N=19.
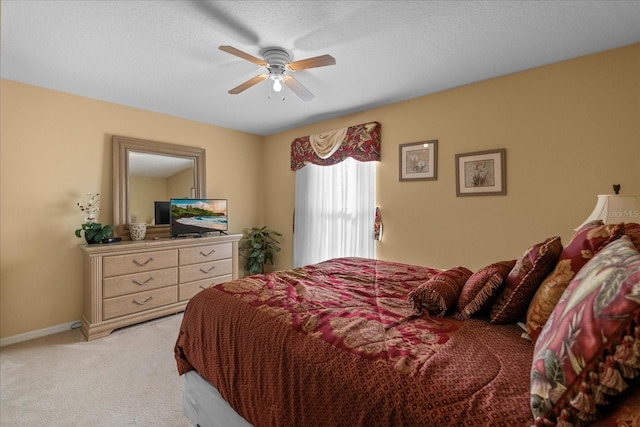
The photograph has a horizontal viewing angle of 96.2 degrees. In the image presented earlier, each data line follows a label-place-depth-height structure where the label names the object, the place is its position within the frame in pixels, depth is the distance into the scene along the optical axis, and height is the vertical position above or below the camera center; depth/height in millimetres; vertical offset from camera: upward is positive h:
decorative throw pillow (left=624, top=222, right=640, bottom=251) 957 -62
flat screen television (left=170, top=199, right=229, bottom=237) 3627 -15
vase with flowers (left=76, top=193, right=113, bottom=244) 2988 -115
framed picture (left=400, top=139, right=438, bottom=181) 3041 +594
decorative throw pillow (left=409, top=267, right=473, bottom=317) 1345 -386
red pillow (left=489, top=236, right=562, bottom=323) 1167 -280
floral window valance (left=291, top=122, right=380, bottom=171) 3447 +903
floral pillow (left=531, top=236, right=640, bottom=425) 589 -299
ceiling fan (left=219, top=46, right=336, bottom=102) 1920 +1073
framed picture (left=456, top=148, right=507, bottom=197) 2641 +393
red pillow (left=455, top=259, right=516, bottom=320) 1278 -346
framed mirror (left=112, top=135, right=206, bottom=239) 3355 +471
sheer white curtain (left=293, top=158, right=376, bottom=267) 3609 +46
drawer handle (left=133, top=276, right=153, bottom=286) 3070 -718
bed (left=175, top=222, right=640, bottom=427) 787 -491
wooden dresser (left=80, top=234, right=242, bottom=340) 2840 -696
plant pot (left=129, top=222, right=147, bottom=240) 3318 -174
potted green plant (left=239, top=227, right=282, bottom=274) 4441 -515
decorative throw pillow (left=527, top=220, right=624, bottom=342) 1007 -206
